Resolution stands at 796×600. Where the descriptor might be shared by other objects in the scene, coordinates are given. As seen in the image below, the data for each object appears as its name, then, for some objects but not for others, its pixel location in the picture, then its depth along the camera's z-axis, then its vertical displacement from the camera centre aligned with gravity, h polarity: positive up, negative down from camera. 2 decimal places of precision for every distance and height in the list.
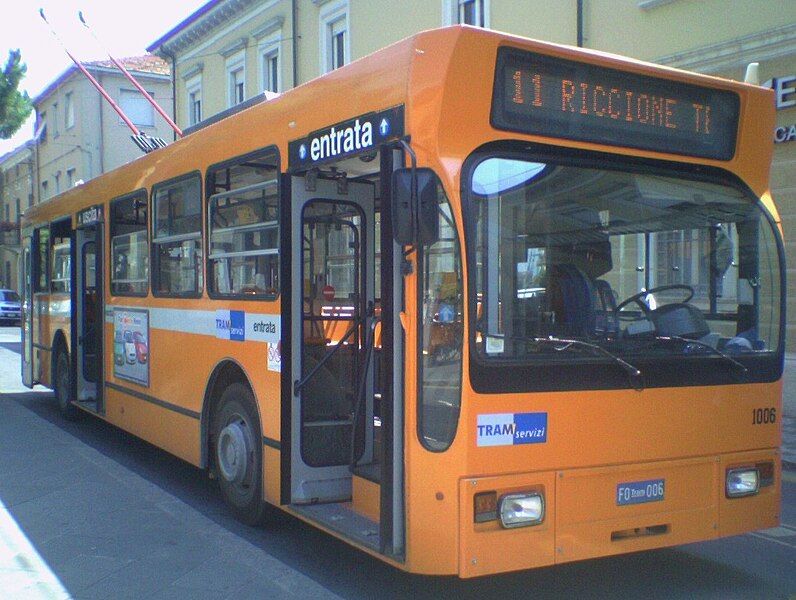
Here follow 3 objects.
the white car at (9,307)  38.44 -1.20
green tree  31.20 +6.58
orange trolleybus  4.15 -0.15
